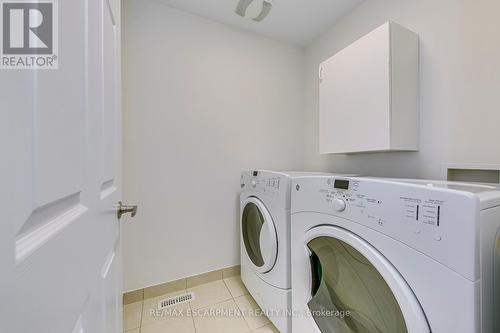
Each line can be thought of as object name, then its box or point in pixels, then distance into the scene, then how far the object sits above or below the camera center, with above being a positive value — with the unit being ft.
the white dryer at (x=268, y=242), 3.50 -1.56
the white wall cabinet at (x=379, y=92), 3.25 +1.31
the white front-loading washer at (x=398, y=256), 1.46 -0.84
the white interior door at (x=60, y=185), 0.72 -0.10
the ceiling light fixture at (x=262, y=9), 4.58 +3.80
